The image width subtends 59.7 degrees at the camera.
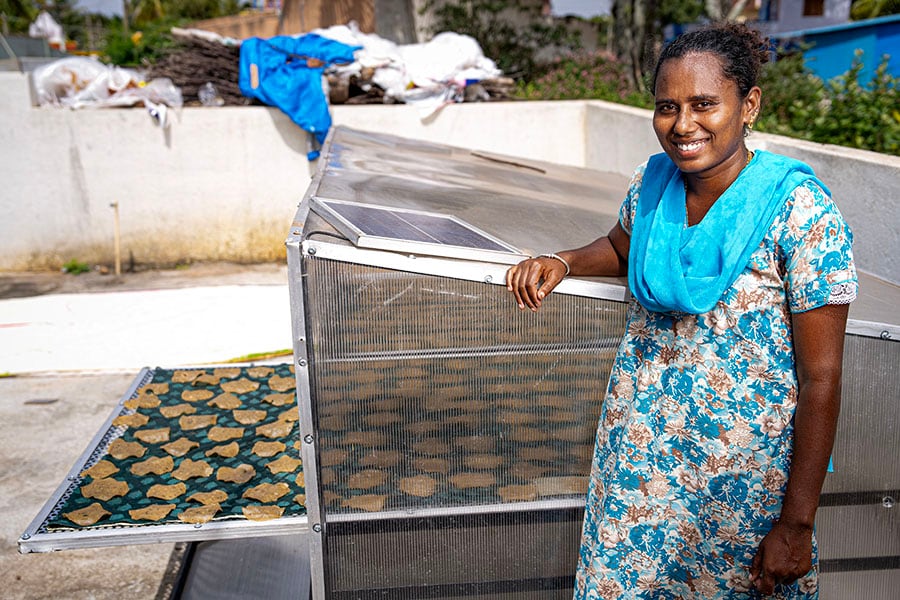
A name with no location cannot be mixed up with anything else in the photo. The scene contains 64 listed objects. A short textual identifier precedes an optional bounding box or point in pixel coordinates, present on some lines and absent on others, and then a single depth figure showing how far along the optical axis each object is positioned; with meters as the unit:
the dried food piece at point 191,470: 2.46
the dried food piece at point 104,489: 2.28
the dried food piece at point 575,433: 1.88
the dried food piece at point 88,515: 2.09
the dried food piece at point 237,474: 2.42
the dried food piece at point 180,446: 2.64
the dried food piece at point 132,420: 2.80
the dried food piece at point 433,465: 1.86
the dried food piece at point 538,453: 1.88
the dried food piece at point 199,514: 2.11
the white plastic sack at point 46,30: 22.36
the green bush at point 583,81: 7.57
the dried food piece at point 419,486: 1.86
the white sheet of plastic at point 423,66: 7.00
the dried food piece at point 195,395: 3.07
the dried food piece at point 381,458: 1.82
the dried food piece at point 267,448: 2.66
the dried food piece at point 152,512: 2.15
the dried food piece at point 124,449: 2.59
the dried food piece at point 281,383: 3.19
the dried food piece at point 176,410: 2.91
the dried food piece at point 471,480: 1.88
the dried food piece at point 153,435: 2.70
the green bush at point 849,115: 3.77
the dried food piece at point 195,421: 2.81
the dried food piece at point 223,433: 2.76
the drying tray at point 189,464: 2.08
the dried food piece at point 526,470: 1.89
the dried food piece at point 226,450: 2.64
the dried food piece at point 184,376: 3.28
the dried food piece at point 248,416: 2.91
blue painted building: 13.84
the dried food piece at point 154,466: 2.48
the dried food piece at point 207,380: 3.25
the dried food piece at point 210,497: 2.25
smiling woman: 1.36
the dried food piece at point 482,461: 1.87
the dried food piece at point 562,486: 1.90
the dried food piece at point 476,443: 1.85
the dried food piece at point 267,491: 2.27
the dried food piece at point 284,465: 2.51
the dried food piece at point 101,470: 2.42
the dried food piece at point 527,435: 1.86
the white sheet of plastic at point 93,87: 6.79
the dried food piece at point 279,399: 3.07
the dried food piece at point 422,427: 1.82
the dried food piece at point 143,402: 2.95
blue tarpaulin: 6.64
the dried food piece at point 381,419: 1.79
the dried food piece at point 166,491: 2.31
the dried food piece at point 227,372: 3.33
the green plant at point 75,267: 6.75
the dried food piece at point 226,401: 3.02
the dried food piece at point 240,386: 3.17
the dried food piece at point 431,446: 1.84
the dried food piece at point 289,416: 2.92
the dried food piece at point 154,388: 3.12
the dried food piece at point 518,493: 1.89
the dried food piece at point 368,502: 1.83
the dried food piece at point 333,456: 1.79
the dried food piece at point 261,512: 2.13
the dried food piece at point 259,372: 3.34
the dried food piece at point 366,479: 1.83
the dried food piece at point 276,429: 2.80
